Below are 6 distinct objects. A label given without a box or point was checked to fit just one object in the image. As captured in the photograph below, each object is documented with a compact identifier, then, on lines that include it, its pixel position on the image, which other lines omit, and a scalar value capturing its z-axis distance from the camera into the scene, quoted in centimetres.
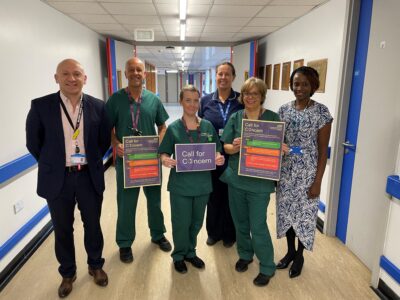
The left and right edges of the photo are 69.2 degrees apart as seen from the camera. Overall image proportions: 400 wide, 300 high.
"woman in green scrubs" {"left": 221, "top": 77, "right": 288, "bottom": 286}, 196
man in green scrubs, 224
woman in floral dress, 198
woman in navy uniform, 237
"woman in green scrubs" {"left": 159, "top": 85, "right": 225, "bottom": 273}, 202
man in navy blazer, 180
